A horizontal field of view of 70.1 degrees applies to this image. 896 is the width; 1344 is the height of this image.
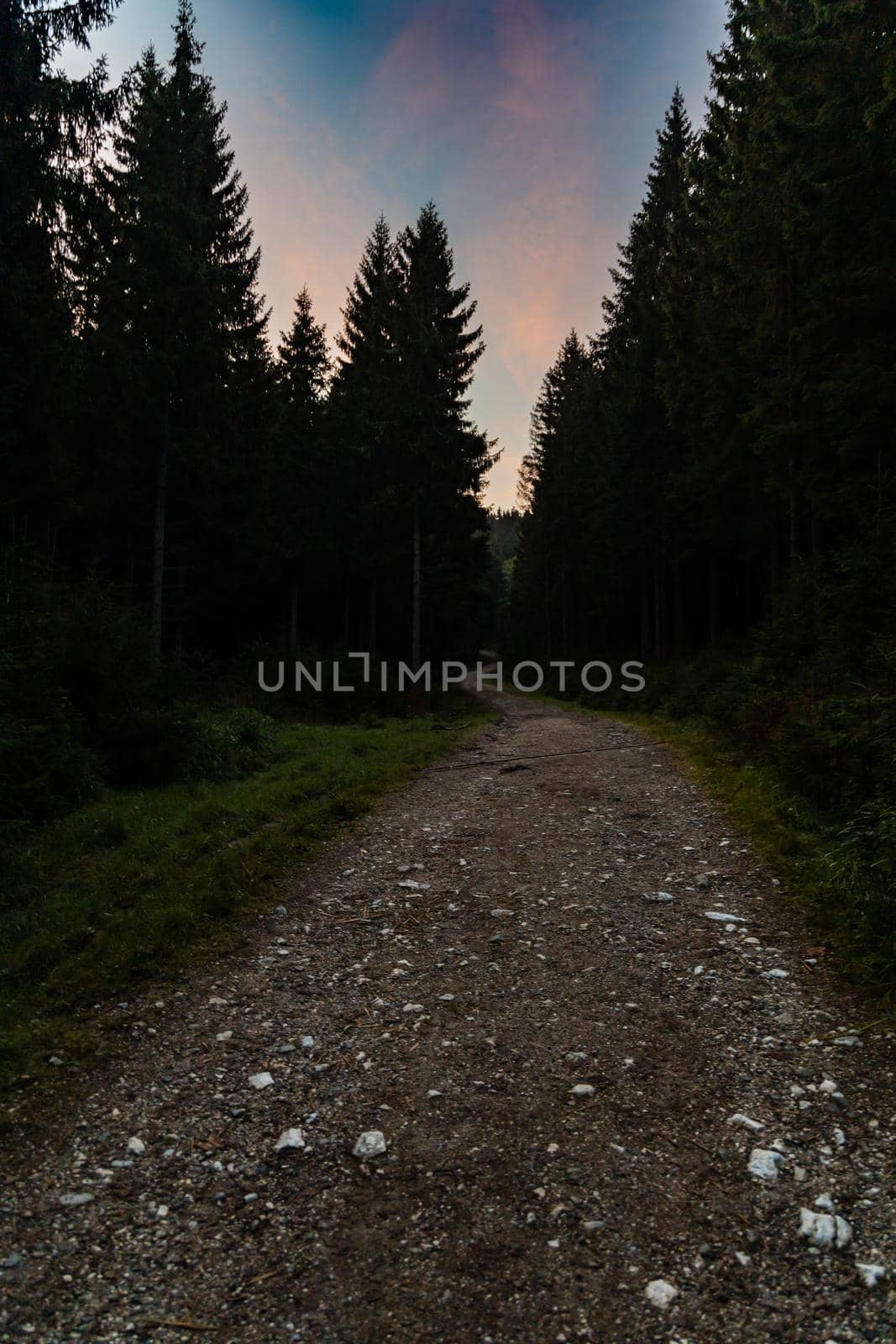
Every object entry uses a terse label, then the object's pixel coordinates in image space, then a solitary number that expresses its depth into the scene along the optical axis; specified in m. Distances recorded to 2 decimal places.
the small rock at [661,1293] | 2.36
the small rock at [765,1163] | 2.91
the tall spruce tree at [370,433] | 25.83
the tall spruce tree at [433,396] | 25.27
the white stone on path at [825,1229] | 2.55
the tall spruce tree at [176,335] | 17.25
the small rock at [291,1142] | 3.19
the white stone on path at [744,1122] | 3.20
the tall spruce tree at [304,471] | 27.38
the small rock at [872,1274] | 2.39
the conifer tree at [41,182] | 10.01
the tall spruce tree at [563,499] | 36.66
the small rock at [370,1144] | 3.15
